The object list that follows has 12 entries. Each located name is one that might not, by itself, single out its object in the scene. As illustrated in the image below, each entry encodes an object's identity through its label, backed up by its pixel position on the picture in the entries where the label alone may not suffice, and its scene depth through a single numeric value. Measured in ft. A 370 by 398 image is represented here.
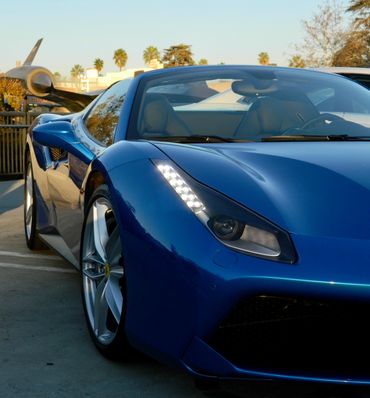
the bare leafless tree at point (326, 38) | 139.33
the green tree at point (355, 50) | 136.67
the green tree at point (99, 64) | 463.83
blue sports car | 7.73
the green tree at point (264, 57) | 387.96
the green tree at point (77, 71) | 533.14
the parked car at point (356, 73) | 26.71
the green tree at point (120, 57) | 434.10
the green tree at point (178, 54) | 349.41
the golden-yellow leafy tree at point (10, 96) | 45.62
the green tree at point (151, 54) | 440.86
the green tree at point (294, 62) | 191.19
